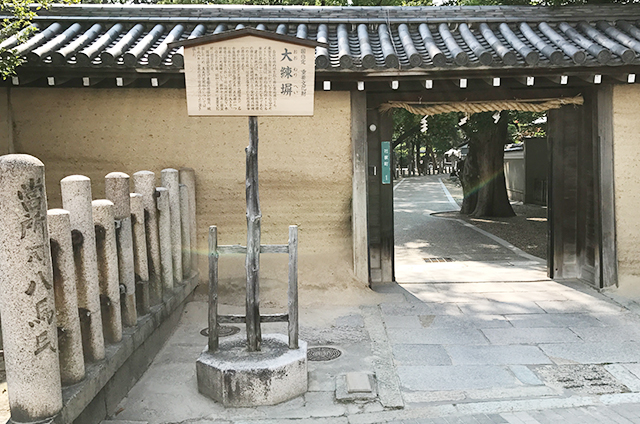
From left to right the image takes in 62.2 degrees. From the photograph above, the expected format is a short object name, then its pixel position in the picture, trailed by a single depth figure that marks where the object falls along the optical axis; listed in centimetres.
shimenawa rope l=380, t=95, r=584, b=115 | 878
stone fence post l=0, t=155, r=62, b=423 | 337
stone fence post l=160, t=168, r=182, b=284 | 704
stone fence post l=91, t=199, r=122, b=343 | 473
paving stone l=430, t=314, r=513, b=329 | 707
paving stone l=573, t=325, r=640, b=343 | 646
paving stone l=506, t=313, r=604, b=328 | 703
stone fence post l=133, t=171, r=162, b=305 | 614
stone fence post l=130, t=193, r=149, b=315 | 575
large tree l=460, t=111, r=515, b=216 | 1822
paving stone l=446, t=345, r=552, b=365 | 581
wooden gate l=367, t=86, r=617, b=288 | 851
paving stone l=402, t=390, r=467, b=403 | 495
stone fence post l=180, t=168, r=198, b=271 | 807
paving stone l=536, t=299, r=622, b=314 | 762
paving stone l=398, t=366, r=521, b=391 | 522
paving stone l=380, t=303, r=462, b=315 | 764
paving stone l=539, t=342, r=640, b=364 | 583
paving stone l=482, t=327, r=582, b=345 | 645
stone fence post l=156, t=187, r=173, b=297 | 655
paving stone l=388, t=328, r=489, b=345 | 648
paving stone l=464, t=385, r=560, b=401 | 496
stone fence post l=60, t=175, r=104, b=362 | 421
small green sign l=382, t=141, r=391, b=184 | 891
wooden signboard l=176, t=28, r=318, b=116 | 519
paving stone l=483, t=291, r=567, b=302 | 823
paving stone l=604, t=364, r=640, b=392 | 517
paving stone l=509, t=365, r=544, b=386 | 526
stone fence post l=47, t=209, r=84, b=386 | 386
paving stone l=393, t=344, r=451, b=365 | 584
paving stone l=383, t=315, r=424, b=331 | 708
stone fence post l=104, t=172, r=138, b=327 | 522
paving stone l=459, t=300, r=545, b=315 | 764
